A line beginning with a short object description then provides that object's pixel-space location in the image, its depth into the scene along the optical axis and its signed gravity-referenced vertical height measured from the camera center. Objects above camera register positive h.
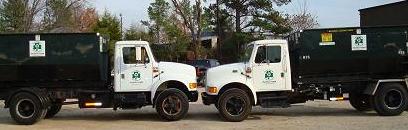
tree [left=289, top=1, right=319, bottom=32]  57.14 +3.91
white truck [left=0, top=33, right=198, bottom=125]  16.59 -0.25
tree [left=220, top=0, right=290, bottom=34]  47.72 +3.87
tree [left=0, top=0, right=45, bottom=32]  45.75 +3.80
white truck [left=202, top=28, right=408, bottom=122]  16.66 -0.33
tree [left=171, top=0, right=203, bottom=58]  55.38 +4.39
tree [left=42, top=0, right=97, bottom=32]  49.81 +4.15
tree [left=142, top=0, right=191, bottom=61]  57.66 +3.53
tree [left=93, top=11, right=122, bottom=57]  52.69 +3.46
